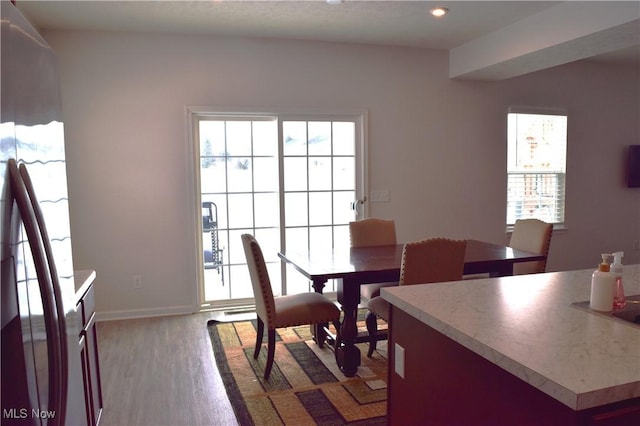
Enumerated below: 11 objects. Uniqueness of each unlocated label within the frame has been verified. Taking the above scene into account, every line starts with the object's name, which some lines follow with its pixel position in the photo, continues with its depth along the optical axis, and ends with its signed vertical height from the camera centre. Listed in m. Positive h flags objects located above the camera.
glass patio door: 4.65 -0.13
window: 5.59 +0.10
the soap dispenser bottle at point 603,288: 1.46 -0.36
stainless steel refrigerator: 0.91 -0.18
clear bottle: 1.48 -0.36
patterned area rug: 2.62 -1.31
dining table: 3.02 -0.60
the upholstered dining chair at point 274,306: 2.97 -0.85
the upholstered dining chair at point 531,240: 3.63 -0.53
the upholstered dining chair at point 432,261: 2.84 -0.52
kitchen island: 1.06 -0.45
